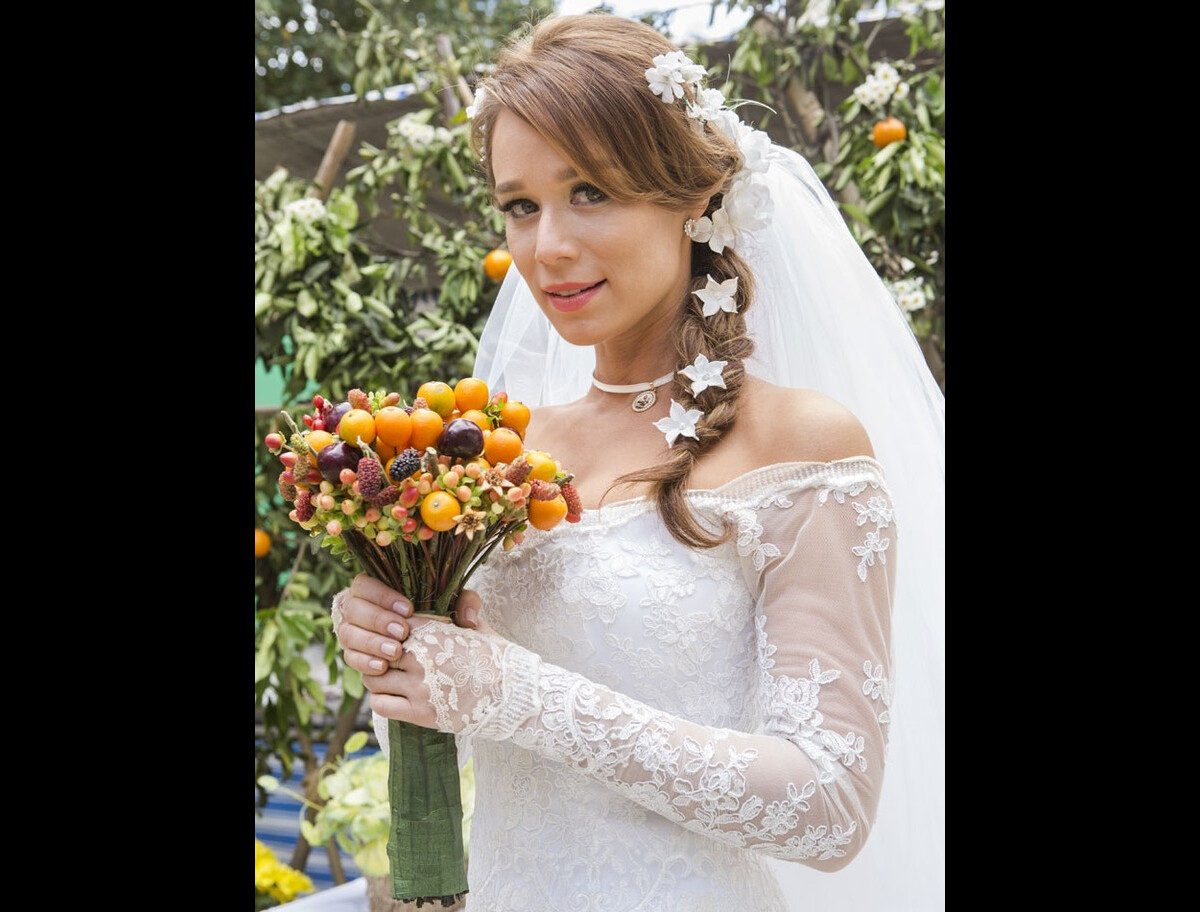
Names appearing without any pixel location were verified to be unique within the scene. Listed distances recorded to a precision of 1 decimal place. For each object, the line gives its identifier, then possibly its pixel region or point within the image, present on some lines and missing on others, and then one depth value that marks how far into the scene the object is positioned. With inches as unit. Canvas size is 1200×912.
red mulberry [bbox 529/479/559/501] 52.8
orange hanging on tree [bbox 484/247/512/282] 125.3
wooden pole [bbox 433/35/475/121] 135.6
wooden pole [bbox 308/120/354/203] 137.4
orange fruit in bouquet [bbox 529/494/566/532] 52.6
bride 54.0
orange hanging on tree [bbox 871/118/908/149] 119.3
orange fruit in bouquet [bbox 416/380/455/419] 53.2
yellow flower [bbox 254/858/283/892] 124.1
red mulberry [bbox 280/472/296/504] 53.2
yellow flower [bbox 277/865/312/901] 125.9
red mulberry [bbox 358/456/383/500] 49.4
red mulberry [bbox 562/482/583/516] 56.0
